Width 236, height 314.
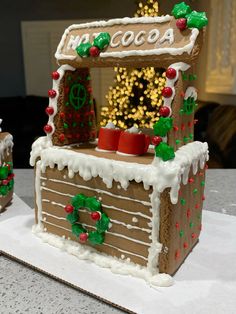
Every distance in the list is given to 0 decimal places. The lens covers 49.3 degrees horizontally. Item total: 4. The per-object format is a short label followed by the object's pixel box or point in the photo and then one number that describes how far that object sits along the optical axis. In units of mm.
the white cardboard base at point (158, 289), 210
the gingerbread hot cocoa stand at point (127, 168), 226
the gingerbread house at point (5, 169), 343
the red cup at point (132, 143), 263
